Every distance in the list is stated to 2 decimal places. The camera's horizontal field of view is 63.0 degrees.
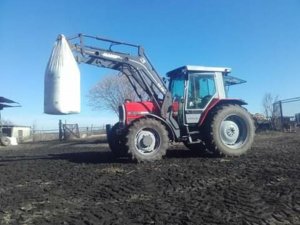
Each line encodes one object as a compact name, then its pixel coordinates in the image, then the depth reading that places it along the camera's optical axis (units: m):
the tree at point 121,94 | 26.83
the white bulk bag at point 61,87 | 5.97
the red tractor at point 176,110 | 6.68
